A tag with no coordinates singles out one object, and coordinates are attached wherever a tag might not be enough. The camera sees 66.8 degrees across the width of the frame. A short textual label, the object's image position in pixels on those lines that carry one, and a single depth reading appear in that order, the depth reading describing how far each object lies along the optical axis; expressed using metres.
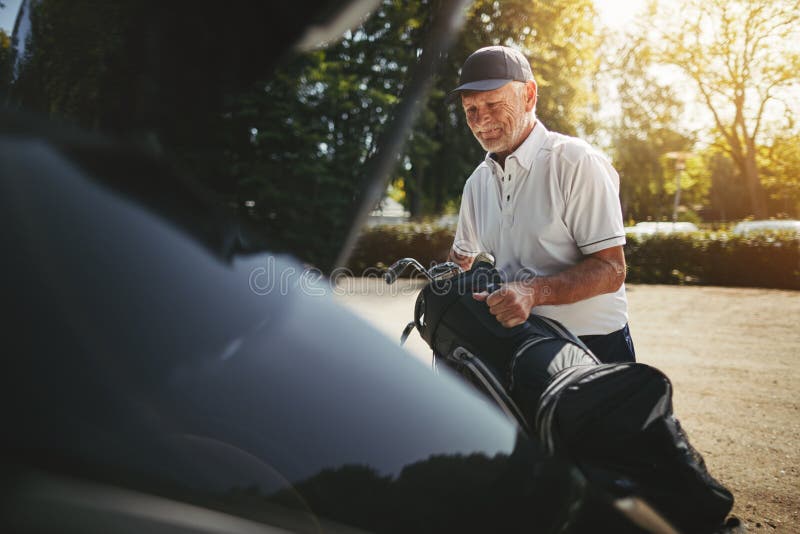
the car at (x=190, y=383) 0.47
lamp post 8.19
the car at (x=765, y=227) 10.34
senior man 1.50
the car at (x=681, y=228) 9.88
